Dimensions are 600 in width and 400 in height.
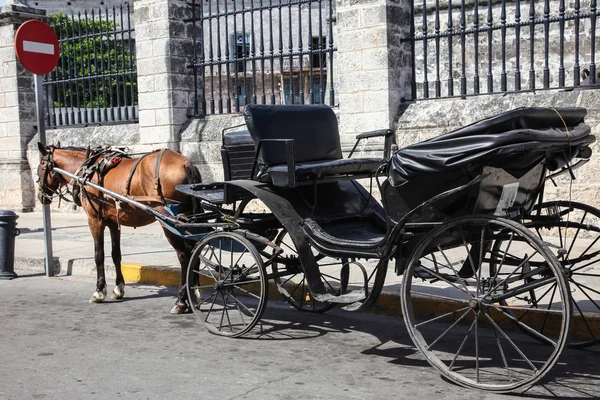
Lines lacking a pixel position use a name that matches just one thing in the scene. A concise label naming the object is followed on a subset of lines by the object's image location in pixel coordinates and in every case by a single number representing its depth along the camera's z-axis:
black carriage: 4.76
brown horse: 7.14
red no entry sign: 9.17
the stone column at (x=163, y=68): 13.23
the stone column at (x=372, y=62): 10.74
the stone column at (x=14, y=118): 15.64
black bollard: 9.27
